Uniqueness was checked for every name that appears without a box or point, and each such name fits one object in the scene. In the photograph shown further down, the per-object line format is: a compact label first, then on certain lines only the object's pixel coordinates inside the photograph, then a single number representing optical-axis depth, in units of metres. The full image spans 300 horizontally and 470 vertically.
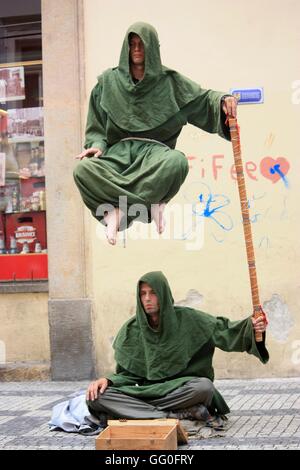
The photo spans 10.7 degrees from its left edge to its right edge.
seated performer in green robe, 10.54
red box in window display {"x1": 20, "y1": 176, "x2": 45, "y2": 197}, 15.68
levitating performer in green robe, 8.85
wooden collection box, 9.28
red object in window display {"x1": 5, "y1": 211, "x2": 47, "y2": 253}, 15.66
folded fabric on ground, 10.74
